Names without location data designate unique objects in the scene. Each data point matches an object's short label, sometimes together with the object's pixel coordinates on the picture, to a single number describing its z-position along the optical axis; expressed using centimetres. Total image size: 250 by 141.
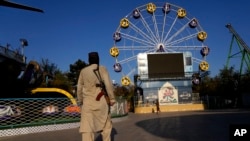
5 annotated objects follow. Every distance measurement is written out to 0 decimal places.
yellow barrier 1253
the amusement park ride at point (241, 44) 3500
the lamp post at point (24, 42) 2946
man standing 342
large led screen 2468
